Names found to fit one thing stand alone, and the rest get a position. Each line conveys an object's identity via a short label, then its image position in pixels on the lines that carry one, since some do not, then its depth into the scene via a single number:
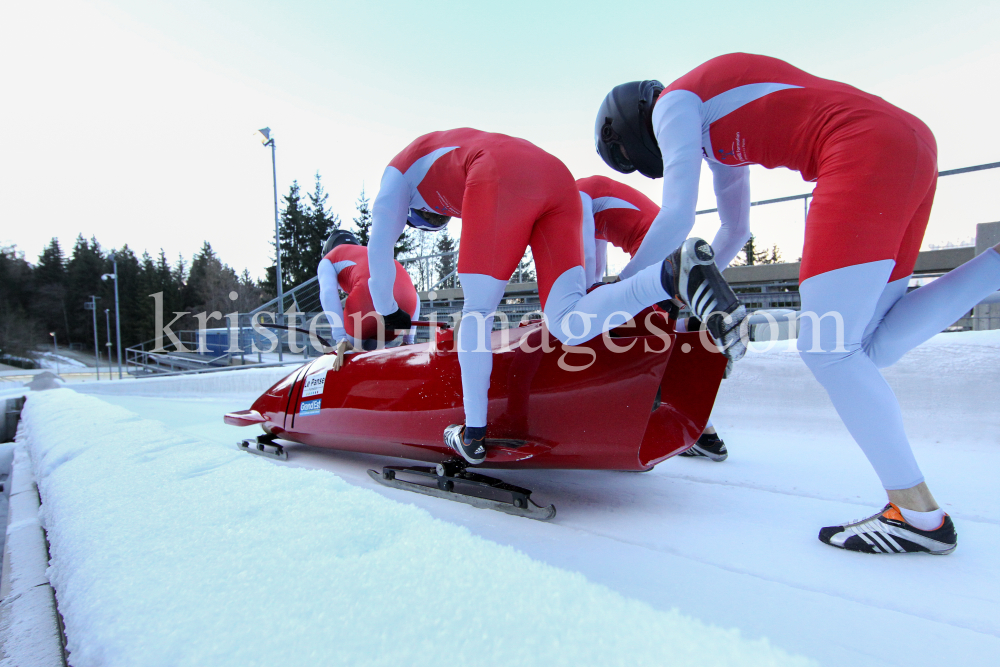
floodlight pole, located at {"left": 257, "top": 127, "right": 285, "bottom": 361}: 10.26
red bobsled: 1.29
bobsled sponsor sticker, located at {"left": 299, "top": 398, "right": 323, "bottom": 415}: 2.25
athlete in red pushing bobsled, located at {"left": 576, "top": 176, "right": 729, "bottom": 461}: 2.37
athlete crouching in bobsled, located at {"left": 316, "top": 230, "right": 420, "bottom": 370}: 3.22
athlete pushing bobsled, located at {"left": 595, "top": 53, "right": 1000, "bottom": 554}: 1.03
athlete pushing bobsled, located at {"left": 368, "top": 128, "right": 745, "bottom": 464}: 1.39
